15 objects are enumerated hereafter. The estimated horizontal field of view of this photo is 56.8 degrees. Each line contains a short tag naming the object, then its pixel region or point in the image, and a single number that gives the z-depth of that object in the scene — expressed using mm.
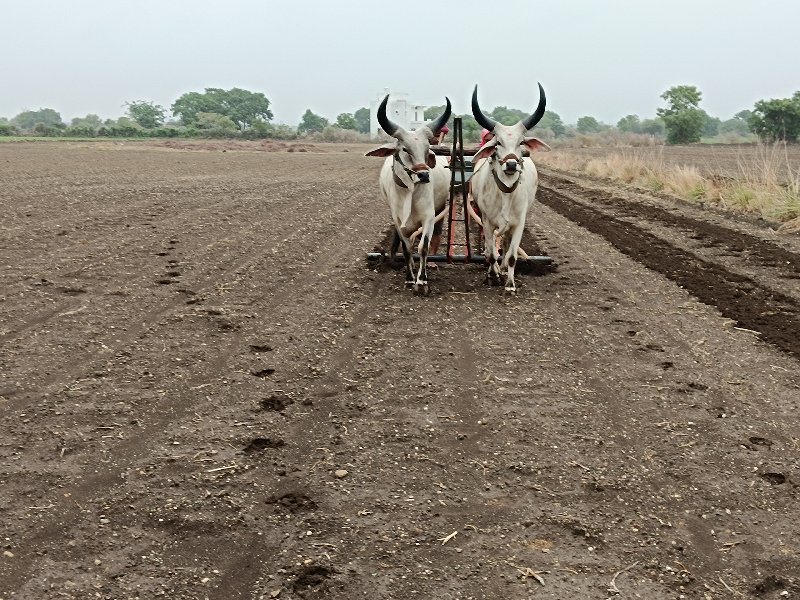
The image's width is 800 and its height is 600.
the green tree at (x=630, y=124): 174425
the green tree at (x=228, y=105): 137625
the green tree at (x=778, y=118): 53644
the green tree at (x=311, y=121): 151875
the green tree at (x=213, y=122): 109500
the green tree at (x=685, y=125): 68625
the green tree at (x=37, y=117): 172750
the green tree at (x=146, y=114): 129000
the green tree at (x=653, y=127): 157625
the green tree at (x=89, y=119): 174550
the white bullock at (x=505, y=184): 8414
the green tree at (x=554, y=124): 163538
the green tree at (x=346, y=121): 138375
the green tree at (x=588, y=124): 189650
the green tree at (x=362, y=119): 148325
